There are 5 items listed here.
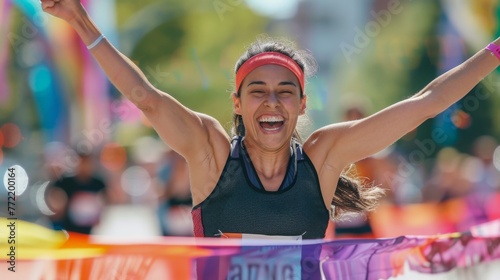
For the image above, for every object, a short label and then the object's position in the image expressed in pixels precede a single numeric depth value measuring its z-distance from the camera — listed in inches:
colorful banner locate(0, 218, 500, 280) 274.8
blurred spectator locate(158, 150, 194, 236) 694.5
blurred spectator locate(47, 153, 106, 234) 682.8
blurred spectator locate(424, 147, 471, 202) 884.0
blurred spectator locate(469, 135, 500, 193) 895.1
